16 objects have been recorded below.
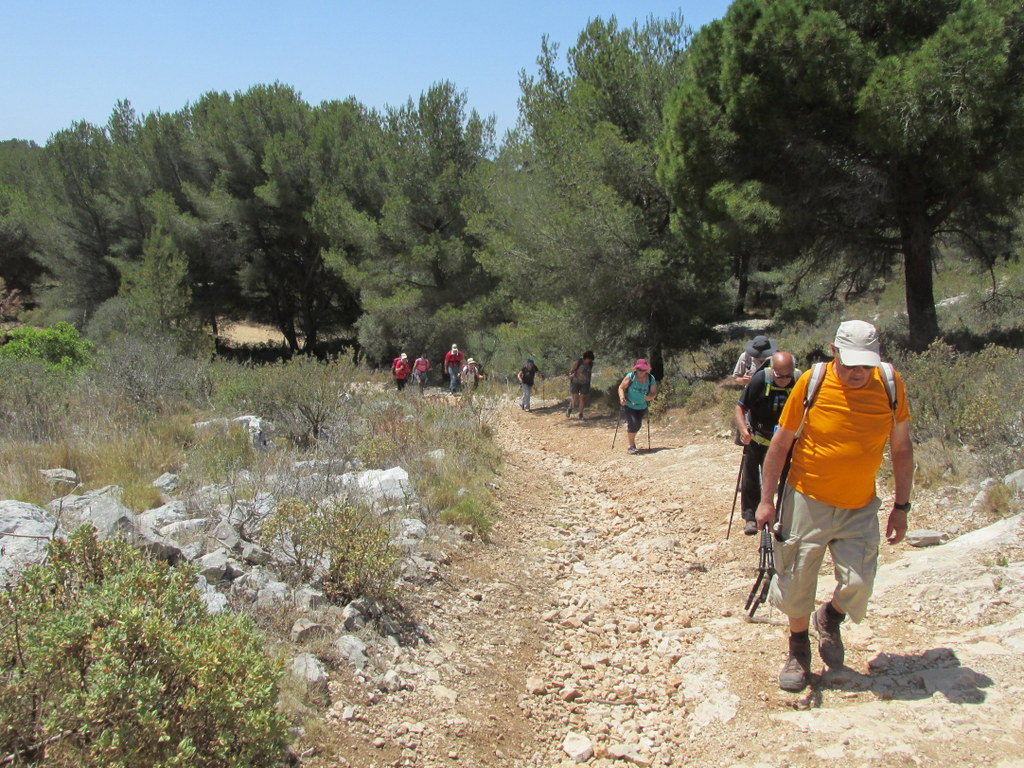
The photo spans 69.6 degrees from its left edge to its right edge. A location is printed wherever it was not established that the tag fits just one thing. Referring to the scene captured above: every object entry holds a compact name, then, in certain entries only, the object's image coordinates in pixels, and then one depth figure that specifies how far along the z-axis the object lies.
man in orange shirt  3.31
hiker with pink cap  10.01
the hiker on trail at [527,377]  15.83
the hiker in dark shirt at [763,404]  5.30
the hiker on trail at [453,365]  18.02
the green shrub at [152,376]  9.40
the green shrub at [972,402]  6.18
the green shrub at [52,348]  11.52
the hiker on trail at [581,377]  14.23
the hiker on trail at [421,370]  17.17
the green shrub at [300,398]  8.87
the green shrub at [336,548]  4.34
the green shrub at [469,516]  6.24
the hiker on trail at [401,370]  15.95
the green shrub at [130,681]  2.39
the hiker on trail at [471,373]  15.82
